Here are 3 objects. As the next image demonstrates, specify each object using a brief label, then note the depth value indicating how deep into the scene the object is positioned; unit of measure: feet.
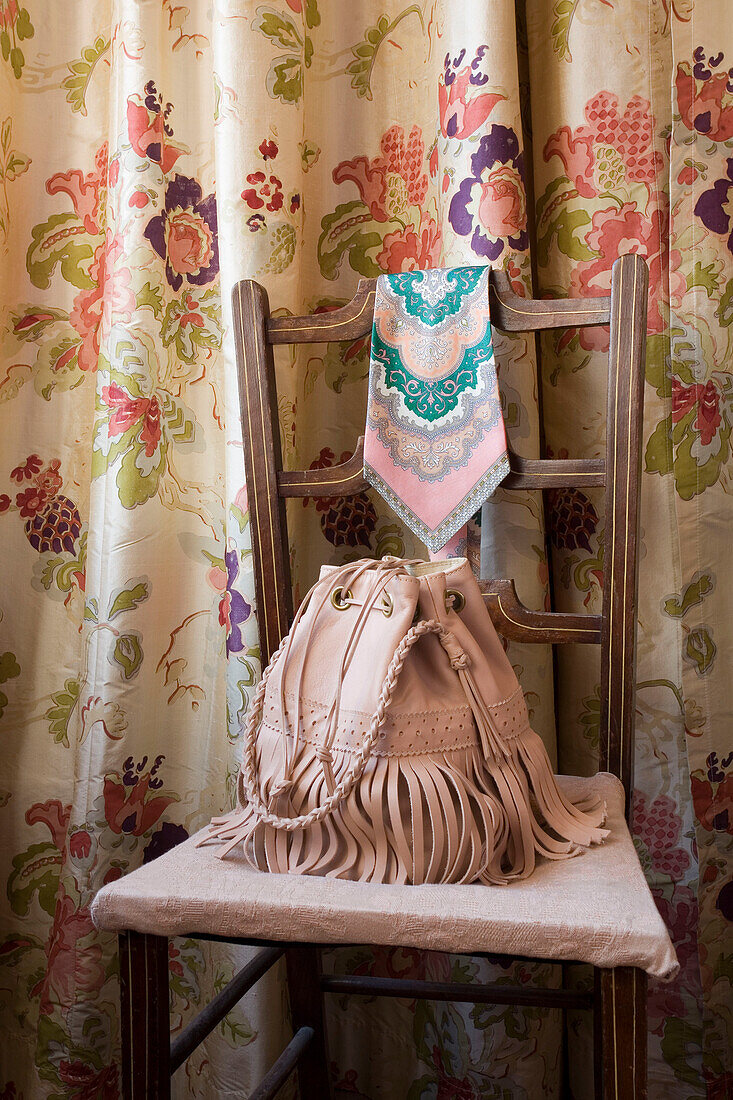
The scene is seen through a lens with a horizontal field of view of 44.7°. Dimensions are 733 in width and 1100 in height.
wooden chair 1.82
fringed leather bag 2.04
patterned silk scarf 2.77
